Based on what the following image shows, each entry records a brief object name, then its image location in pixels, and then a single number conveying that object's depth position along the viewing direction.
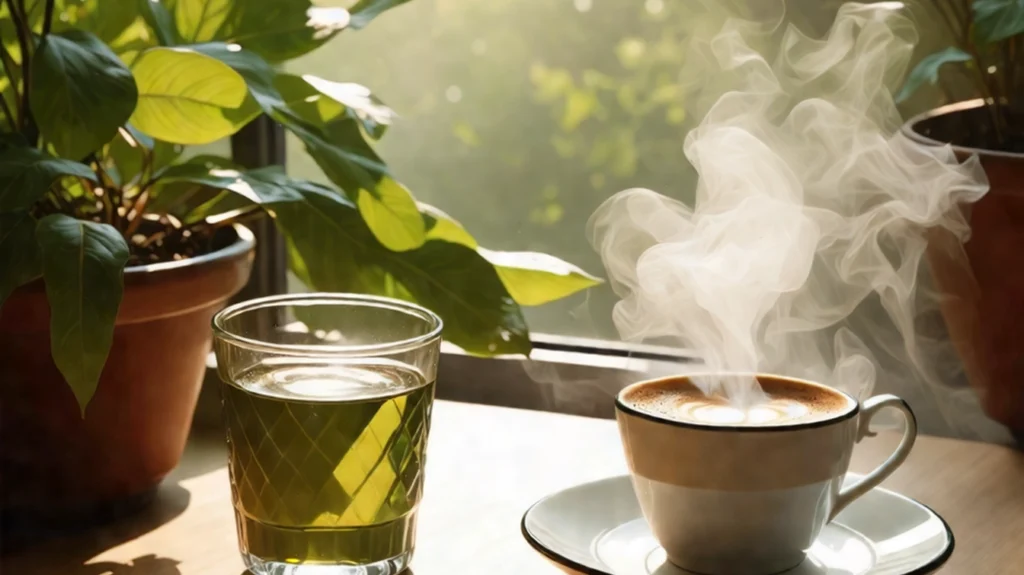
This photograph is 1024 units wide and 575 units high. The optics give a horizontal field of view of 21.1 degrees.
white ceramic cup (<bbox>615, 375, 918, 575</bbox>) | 1.03
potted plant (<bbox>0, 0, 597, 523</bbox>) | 1.07
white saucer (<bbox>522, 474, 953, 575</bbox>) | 1.04
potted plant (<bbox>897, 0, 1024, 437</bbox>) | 1.19
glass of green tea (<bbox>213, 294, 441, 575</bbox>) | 1.05
